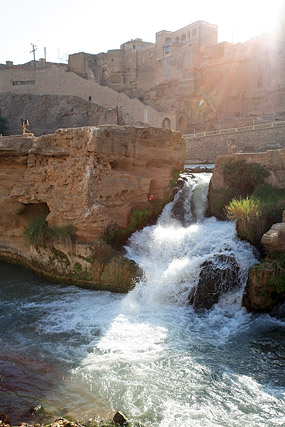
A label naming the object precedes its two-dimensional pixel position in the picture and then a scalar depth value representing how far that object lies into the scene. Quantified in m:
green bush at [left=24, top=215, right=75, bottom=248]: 10.30
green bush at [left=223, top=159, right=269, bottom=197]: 11.52
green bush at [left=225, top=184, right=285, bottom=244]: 9.44
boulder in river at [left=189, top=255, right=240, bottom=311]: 8.52
